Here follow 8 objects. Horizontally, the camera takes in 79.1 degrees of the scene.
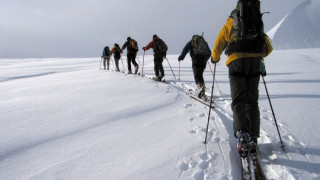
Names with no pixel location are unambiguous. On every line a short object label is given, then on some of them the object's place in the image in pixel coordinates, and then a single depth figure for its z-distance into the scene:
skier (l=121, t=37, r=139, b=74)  10.20
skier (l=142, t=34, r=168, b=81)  7.93
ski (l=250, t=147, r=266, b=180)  2.21
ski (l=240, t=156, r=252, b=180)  2.21
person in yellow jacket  2.59
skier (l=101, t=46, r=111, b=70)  14.25
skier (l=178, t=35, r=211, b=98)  5.57
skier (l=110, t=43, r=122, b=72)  12.30
